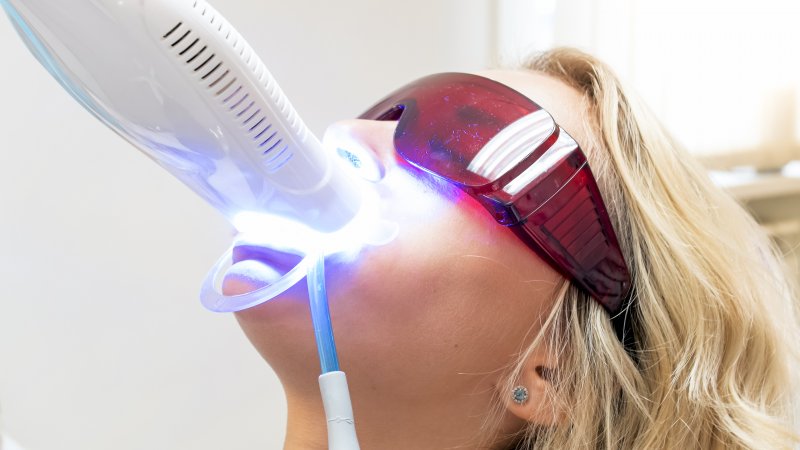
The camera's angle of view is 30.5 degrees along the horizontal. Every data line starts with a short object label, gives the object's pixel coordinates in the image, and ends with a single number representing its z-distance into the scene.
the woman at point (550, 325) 0.54
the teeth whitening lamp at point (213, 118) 0.45
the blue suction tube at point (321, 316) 0.51
